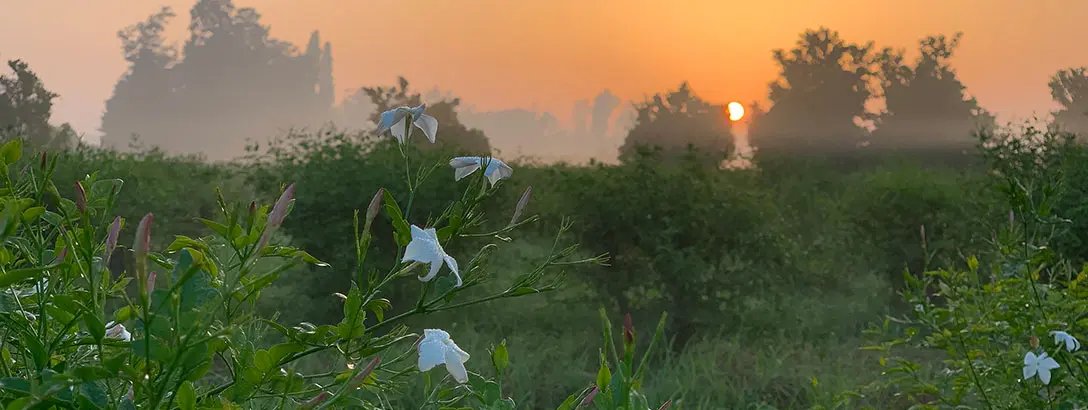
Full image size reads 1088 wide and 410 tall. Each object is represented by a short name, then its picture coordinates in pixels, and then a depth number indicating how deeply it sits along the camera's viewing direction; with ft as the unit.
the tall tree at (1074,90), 81.47
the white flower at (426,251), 2.62
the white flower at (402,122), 3.33
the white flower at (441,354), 2.79
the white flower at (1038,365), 6.42
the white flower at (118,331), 3.52
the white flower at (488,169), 3.25
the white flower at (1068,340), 6.24
